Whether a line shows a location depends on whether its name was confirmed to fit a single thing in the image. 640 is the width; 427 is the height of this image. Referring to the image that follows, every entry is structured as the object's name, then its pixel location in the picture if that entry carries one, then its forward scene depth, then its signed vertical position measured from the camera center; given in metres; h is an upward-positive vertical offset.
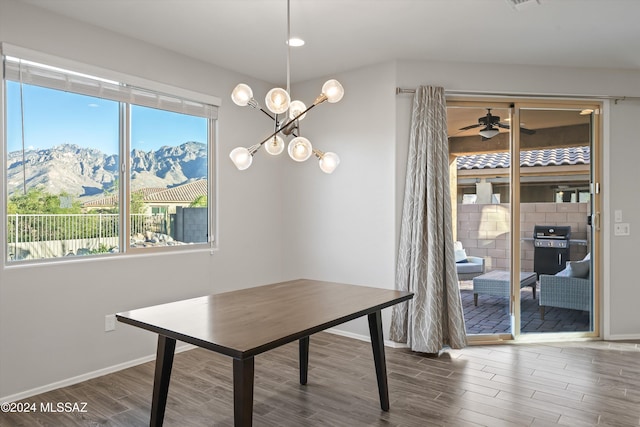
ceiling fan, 4.04 +0.83
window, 2.86 +0.38
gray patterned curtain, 3.67 -0.24
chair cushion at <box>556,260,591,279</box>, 4.12 -0.54
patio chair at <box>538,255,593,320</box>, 4.11 -0.72
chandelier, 2.15 +0.50
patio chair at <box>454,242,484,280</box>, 3.98 -0.47
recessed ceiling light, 3.33 +1.35
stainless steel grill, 4.07 -0.33
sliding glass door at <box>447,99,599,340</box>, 4.01 -0.03
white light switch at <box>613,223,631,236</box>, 4.10 -0.14
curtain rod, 3.86 +1.09
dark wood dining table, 1.69 -0.49
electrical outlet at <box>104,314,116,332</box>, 3.20 -0.79
